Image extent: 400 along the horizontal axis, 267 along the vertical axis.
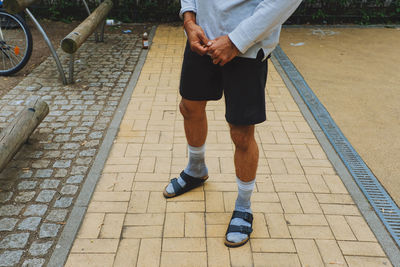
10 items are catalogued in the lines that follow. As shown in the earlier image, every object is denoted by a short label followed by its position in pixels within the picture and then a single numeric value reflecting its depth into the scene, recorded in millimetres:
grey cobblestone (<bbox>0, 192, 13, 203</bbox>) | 2643
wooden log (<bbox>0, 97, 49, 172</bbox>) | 2730
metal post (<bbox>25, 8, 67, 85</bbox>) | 4578
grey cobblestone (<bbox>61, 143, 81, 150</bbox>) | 3327
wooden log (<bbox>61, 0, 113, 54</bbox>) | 4133
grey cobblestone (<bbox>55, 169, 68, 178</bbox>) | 2945
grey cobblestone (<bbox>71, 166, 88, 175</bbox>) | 2992
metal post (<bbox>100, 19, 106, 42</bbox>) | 6384
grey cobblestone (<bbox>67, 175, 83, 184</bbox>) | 2875
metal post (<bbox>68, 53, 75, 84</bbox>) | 4642
